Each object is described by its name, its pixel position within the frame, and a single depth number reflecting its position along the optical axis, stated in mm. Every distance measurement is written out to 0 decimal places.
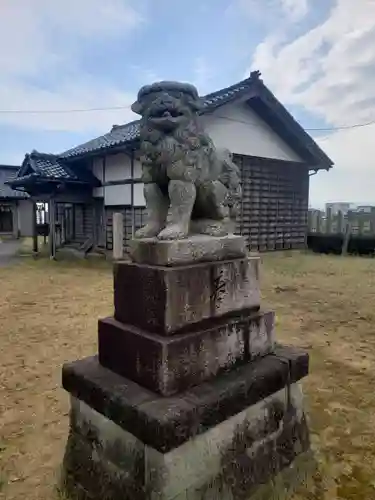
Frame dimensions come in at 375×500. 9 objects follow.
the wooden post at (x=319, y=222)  13633
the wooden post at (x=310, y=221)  13739
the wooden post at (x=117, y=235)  9594
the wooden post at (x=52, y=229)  11172
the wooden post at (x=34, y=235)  12797
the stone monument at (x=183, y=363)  1675
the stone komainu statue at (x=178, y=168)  1921
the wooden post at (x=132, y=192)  10195
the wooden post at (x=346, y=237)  12789
